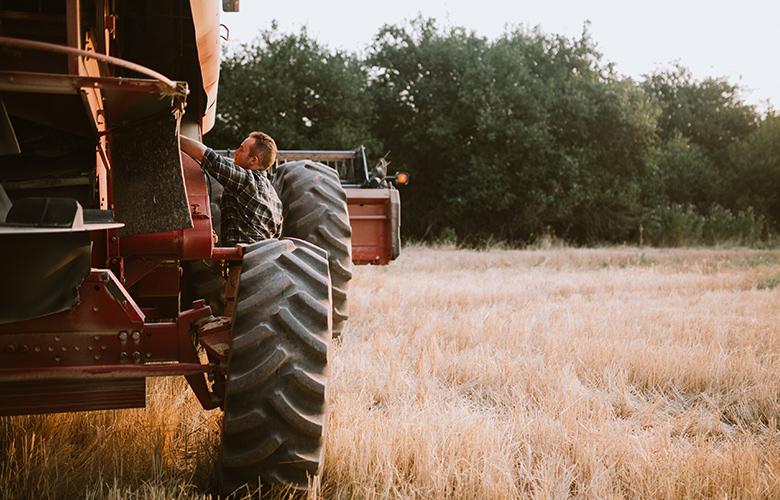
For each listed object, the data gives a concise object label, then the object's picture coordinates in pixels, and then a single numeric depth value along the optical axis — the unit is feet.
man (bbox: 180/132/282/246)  13.57
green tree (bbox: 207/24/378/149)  60.95
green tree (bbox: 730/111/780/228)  77.00
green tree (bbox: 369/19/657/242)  64.69
